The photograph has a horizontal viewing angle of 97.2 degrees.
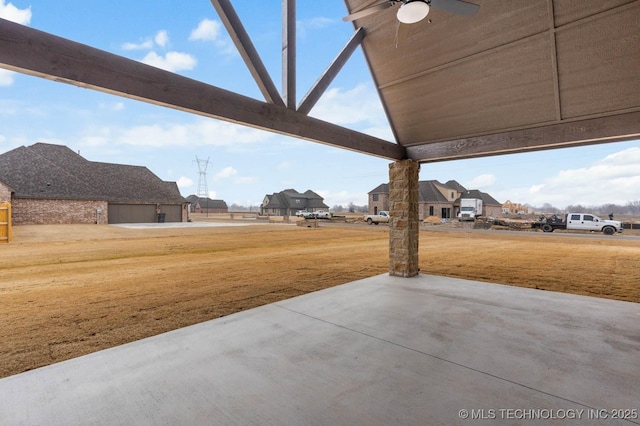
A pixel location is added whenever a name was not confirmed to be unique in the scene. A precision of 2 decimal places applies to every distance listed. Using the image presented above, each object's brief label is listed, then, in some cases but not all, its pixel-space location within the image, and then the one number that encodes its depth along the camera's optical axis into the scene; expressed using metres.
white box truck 35.80
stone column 6.50
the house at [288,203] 59.75
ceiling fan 3.27
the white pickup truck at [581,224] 20.30
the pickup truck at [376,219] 31.27
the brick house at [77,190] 21.81
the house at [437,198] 39.56
